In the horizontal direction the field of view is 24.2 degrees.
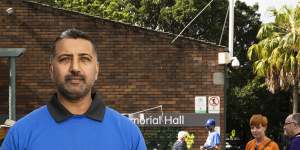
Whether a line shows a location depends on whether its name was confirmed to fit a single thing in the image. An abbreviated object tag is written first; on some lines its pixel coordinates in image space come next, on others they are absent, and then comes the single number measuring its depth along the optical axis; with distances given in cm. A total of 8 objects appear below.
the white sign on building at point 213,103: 1722
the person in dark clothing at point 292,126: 695
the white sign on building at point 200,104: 1734
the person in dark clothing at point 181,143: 1390
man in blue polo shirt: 288
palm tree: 2861
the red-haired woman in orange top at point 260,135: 714
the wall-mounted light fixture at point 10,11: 1725
